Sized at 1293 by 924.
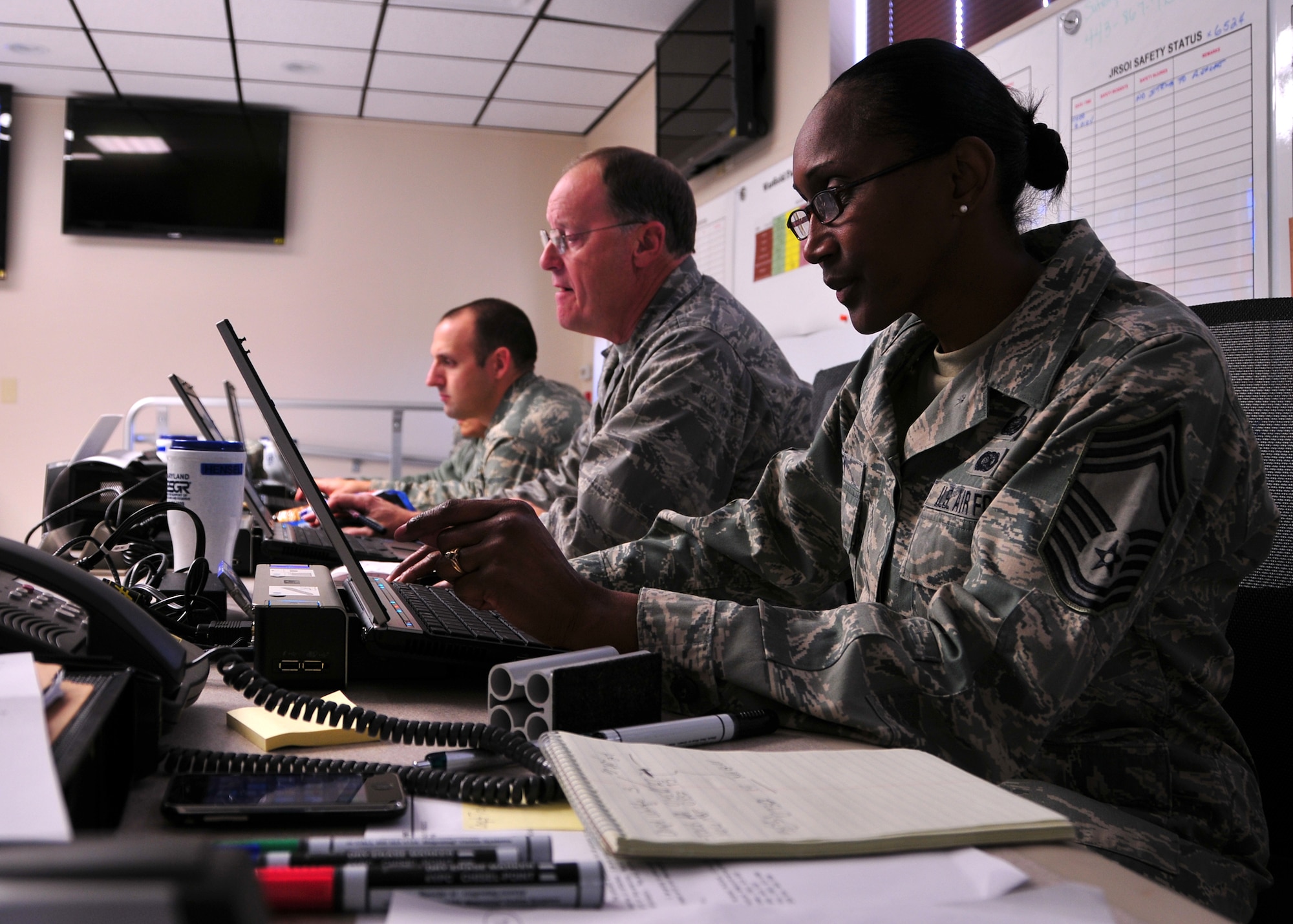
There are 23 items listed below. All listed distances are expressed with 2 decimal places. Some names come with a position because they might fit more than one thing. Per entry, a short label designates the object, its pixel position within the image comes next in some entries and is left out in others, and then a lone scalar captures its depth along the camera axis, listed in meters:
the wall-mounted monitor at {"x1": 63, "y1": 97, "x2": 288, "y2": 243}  4.53
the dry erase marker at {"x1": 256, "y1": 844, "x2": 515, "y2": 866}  0.37
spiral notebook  0.43
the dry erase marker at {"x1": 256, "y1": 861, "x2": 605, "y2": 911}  0.36
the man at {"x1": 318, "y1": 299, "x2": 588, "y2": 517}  2.69
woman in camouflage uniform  0.73
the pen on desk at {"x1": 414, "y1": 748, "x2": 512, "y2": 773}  0.53
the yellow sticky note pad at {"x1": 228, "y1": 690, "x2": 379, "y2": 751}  0.57
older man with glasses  1.52
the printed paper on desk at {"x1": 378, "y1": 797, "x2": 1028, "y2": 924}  0.37
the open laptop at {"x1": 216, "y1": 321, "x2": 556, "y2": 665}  0.72
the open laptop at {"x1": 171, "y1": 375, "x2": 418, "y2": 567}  1.30
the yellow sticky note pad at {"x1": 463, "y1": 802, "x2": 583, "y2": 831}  0.47
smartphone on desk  0.44
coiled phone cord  0.49
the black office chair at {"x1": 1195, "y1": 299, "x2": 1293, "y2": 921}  0.88
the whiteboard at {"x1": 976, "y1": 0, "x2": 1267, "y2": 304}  1.57
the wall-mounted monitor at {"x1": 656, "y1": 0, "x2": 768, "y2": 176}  3.10
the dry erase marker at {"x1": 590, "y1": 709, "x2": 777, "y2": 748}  0.60
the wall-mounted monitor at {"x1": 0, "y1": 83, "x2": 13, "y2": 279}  4.44
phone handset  0.54
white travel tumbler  1.12
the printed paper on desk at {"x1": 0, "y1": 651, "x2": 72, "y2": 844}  0.30
